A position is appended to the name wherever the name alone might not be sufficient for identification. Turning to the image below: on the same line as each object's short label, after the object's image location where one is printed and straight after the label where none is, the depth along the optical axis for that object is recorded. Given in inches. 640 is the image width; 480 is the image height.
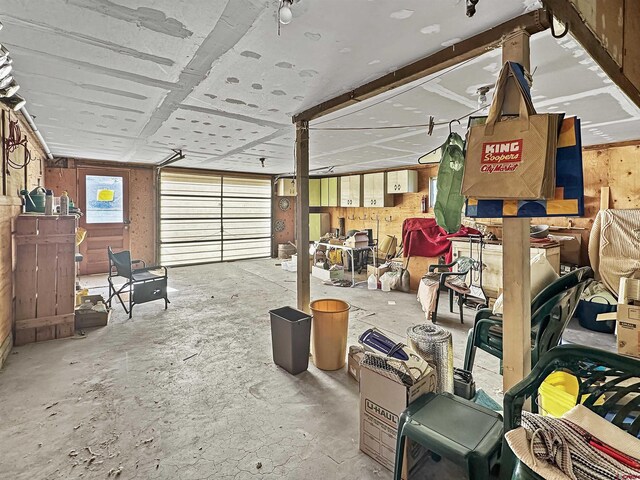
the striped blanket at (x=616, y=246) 152.4
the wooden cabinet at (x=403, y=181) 270.1
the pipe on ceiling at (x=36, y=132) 134.1
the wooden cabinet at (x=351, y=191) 311.4
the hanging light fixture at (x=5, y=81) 88.0
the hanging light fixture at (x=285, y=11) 59.1
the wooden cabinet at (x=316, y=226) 355.6
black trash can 107.9
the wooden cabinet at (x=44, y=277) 129.8
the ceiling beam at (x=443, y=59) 63.1
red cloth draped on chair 195.3
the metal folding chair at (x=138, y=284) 161.3
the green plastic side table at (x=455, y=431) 52.4
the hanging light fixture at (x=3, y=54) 76.9
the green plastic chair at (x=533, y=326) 81.6
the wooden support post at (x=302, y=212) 128.9
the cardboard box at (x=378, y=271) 229.6
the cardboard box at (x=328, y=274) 248.2
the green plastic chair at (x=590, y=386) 46.5
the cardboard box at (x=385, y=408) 65.7
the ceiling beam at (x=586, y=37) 59.8
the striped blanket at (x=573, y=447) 37.6
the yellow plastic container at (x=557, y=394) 64.9
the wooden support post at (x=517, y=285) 63.6
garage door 292.7
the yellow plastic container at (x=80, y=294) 164.5
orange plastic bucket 110.8
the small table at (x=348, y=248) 235.3
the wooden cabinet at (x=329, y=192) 337.4
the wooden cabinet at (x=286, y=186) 343.9
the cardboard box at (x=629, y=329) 110.3
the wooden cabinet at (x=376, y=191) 289.9
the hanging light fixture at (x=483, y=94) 102.0
